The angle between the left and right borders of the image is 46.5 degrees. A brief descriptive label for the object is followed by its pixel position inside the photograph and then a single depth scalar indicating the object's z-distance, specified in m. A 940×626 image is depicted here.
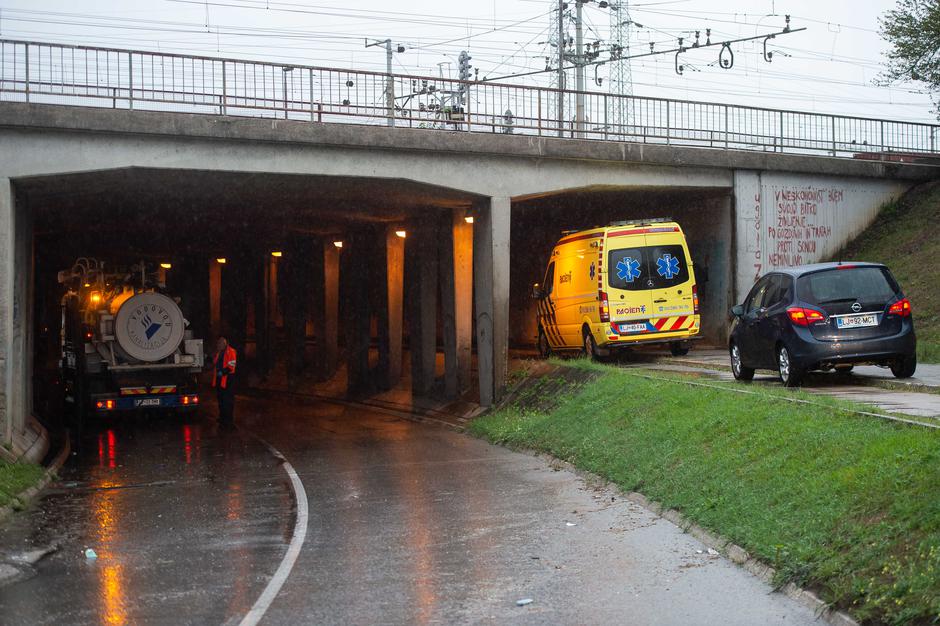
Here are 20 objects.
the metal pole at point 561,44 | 42.04
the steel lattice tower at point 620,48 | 43.66
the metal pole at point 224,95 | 19.52
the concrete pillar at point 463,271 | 25.22
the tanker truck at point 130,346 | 24.84
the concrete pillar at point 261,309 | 40.19
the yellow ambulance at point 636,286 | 22.44
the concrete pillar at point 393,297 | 29.02
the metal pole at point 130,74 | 18.91
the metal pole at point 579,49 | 41.94
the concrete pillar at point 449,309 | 25.81
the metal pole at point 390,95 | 21.58
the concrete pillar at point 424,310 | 27.55
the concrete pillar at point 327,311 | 33.84
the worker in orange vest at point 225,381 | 24.02
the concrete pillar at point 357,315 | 31.75
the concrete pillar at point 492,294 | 22.49
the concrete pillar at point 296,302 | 36.94
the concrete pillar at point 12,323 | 17.00
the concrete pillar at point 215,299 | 45.47
